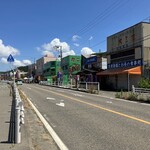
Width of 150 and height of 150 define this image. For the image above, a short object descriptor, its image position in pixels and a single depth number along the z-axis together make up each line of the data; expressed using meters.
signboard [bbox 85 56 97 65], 29.54
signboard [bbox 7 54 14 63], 12.08
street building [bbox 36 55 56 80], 70.76
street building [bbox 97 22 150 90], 20.27
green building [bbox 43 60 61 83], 57.74
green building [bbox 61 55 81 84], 42.86
